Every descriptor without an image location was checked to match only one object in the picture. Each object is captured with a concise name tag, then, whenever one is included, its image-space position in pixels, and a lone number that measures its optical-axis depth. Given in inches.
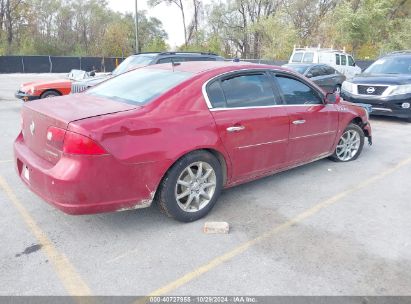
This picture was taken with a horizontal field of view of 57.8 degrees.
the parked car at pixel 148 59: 361.9
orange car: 397.7
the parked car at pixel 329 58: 697.6
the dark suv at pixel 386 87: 360.2
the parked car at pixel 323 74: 499.8
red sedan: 121.0
